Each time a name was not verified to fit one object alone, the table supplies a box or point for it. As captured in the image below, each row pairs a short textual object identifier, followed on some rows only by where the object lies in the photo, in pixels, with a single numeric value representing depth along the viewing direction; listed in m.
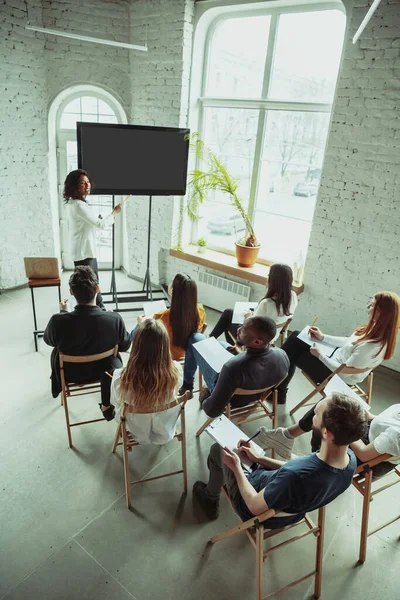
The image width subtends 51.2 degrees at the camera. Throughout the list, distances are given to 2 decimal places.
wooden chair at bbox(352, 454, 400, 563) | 2.27
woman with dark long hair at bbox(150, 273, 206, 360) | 3.06
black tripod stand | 4.91
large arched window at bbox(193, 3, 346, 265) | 4.28
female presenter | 4.01
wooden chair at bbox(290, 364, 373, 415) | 2.96
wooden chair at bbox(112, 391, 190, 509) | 2.37
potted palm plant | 4.68
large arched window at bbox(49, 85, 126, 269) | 5.16
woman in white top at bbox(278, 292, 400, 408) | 2.79
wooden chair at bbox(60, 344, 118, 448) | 2.72
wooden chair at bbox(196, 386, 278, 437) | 2.86
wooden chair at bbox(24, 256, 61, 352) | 4.05
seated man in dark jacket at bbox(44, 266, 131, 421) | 2.71
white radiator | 4.98
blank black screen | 4.00
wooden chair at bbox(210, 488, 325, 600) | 1.88
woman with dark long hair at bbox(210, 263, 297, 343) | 3.31
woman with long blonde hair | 2.31
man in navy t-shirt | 1.69
